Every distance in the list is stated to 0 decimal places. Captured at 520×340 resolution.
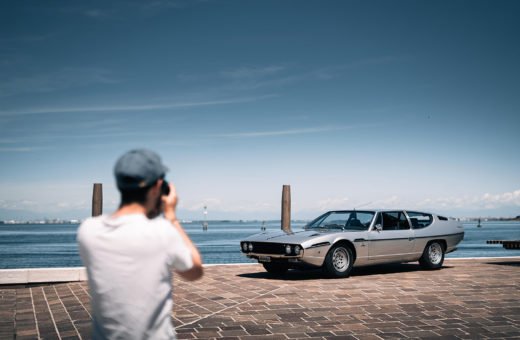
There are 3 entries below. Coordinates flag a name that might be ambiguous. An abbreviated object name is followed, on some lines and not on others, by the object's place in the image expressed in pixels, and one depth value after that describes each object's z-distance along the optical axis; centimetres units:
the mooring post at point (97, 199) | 1270
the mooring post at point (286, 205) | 1507
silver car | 1039
